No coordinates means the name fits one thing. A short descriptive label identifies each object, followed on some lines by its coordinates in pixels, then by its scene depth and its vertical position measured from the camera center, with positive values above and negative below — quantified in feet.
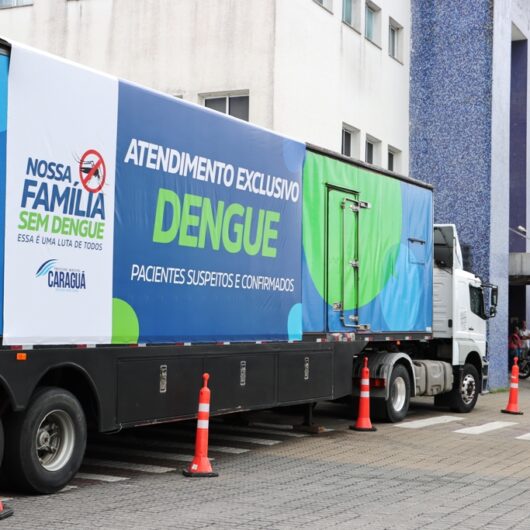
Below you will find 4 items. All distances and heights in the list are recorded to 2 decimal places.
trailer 28.25 +2.19
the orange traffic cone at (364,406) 47.47 -3.51
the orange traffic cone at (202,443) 32.83 -3.74
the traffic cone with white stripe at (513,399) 61.24 -3.93
